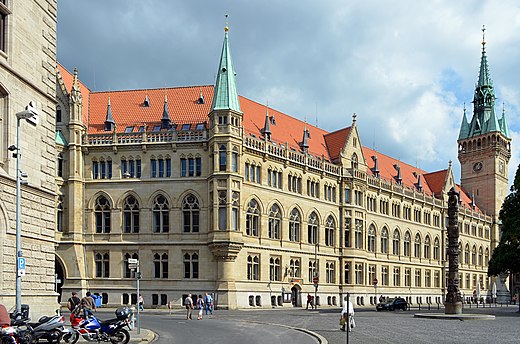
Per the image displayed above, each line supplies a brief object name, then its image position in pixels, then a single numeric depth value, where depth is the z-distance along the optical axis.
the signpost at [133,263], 31.91
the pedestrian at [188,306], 44.75
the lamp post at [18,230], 24.02
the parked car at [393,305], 65.44
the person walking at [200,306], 44.88
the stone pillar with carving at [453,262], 51.84
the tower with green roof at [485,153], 119.25
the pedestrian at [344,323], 33.26
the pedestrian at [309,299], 68.72
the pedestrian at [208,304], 52.47
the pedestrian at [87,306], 29.17
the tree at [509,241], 61.47
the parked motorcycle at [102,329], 25.12
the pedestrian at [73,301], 32.56
